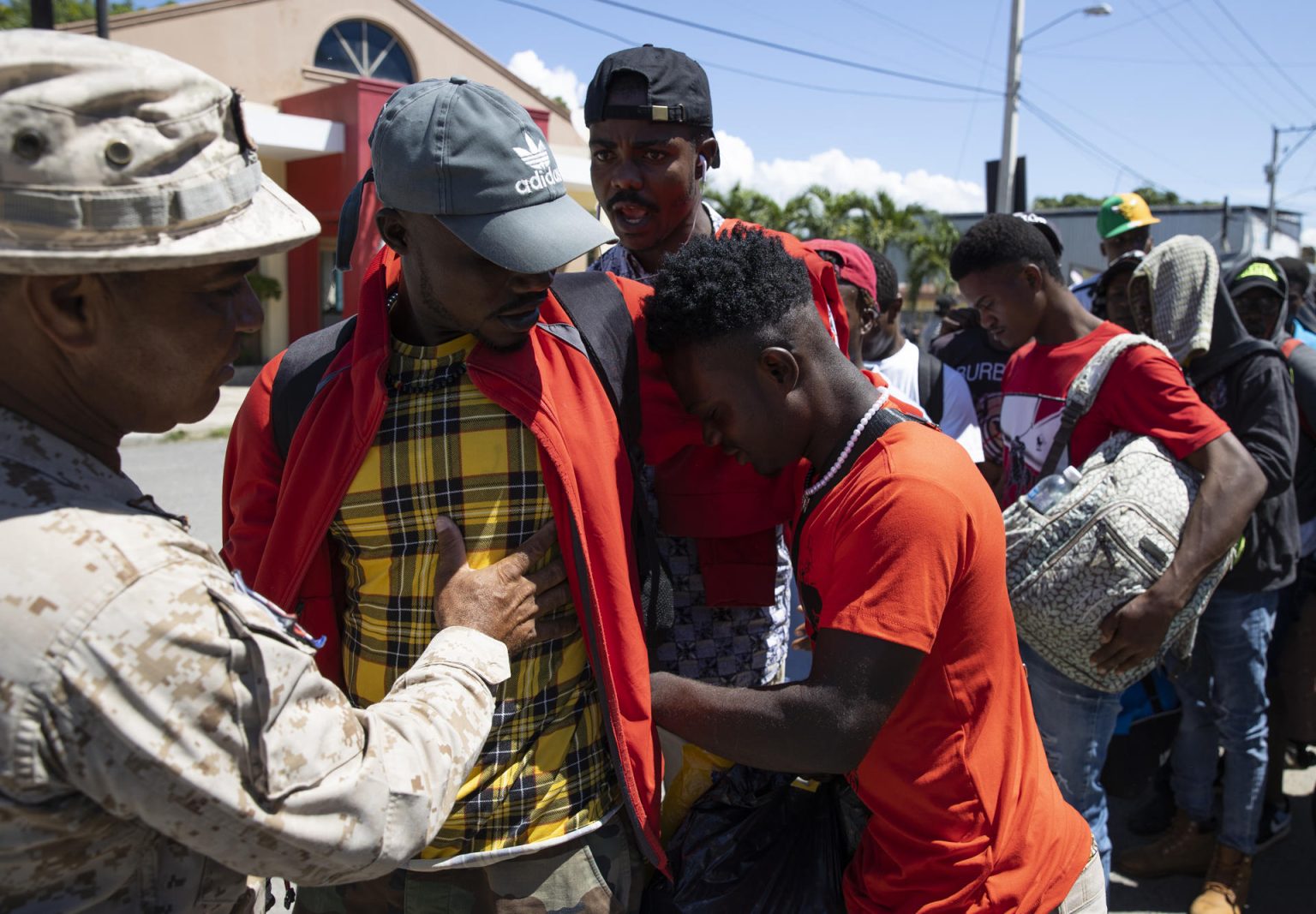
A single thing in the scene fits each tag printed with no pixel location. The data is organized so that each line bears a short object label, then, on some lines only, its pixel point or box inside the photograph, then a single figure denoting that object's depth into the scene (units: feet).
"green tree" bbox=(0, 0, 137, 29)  87.61
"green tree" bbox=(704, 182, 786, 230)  82.28
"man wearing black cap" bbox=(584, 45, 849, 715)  7.36
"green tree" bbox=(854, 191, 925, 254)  84.69
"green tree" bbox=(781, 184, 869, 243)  84.33
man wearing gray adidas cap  5.93
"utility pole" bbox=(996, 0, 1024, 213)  47.55
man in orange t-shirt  5.69
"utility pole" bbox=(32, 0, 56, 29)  29.27
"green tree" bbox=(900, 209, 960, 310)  83.97
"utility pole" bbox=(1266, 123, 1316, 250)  124.51
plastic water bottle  9.59
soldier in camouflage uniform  3.48
